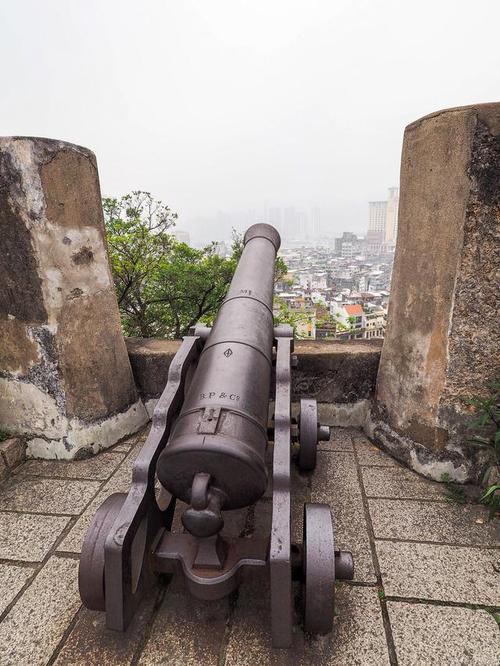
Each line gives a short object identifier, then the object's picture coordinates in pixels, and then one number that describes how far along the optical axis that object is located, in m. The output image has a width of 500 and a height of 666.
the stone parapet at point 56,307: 2.66
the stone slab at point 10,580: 2.00
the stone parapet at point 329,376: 3.42
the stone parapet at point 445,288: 2.33
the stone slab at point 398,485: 2.64
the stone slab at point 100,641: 1.72
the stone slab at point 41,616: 1.76
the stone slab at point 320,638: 1.70
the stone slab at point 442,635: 1.68
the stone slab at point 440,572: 1.96
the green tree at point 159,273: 7.68
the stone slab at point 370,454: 2.98
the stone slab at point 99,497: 2.31
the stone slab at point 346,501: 2.18
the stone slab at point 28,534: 2.26
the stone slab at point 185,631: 1.71
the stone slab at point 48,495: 2.61
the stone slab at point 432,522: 2.29
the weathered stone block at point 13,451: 2.96
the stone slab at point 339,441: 3.20
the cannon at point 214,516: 1.69
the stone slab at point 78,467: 2.93
